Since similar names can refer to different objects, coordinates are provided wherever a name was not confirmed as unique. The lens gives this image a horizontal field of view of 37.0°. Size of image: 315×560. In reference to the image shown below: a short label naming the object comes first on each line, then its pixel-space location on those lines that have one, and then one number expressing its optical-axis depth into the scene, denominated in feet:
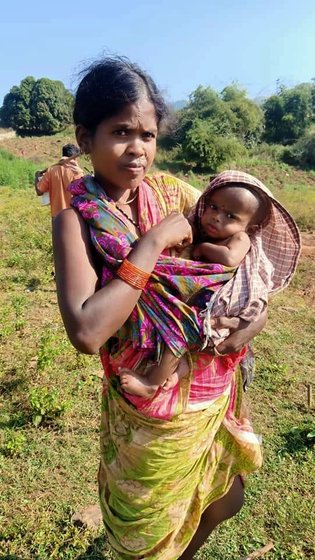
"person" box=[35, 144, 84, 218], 13.69
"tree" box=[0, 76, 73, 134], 137.49
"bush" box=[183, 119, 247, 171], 88.84
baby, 4.18
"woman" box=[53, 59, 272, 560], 3.73
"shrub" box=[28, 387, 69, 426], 10.46
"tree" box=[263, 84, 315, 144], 118.21
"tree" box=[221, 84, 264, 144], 110.63
